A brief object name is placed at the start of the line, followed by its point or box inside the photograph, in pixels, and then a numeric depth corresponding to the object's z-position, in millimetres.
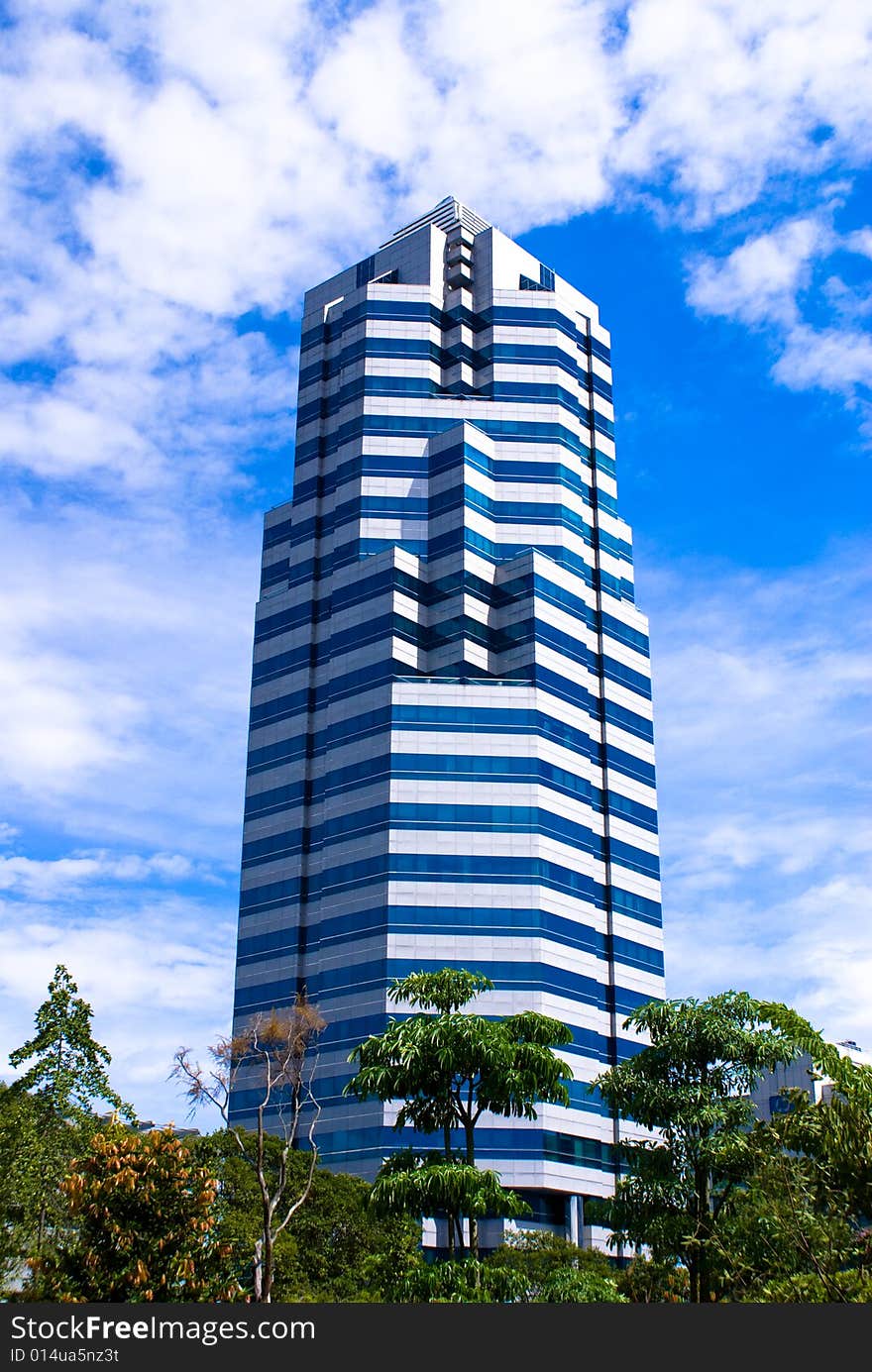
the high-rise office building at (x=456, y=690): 98312
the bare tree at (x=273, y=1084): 50969
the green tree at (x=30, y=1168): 47125
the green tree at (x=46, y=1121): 47406
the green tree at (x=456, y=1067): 42094
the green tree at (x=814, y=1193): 27766
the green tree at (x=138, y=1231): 36969
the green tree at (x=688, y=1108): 47656
